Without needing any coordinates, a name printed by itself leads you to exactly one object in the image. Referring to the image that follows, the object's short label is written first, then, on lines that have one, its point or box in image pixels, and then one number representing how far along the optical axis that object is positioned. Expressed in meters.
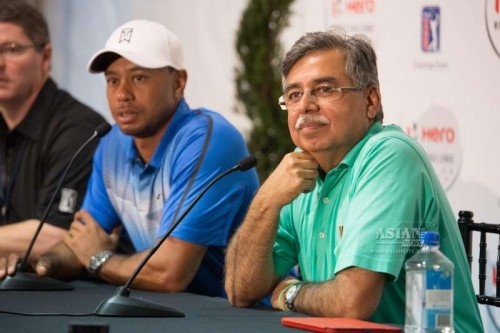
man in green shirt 5.66
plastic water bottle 4.86
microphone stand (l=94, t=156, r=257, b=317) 5.81
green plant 10.83
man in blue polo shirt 7.49
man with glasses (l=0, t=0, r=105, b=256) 9.11
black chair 6.73
